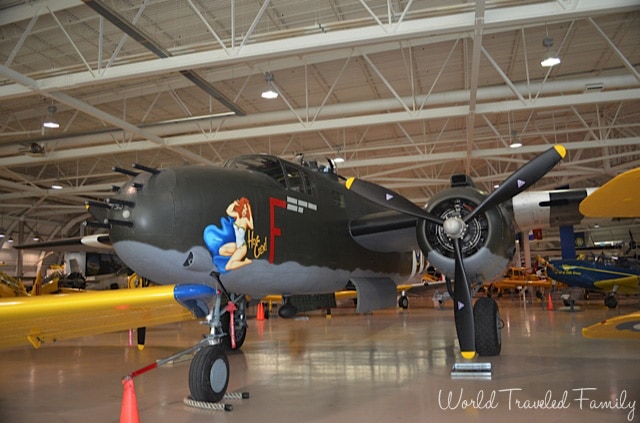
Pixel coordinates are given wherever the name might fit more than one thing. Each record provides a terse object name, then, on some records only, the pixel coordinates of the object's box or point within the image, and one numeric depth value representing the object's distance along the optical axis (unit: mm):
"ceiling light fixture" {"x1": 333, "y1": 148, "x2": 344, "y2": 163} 20653
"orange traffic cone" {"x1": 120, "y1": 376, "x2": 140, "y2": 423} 4645
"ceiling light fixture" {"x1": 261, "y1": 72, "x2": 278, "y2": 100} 14734
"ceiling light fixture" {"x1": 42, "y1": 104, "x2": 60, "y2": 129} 16334
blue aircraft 23172
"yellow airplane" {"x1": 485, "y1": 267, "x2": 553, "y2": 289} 28172
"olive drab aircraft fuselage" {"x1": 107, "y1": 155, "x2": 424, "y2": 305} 5875
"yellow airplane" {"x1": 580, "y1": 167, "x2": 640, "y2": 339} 3598
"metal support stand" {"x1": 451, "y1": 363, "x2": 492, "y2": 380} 7203
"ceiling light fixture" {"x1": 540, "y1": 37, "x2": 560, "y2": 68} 12844
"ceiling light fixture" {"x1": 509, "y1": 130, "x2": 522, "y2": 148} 20202
